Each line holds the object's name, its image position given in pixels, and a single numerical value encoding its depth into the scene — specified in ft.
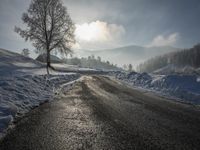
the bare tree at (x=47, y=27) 98.22
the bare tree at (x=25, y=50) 411.42
